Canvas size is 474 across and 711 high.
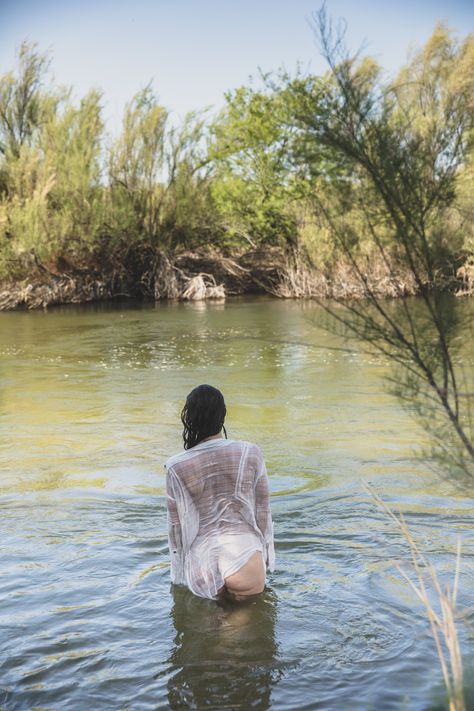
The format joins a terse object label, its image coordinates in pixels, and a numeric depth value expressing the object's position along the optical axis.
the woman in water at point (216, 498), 4.71
